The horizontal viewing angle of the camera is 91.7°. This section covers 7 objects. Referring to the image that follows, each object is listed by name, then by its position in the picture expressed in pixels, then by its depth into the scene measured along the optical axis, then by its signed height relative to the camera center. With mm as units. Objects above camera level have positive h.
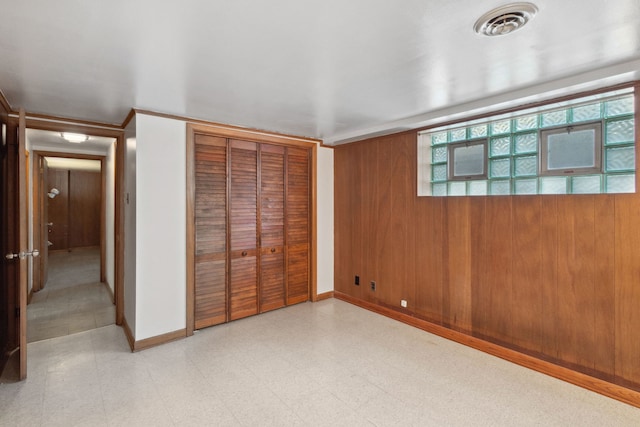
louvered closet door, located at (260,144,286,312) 3887 -212
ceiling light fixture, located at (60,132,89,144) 3423 +880
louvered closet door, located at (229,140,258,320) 3615 -224
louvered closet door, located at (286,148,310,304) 4156 -190
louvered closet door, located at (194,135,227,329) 3342 -214
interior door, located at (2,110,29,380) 2395 -297
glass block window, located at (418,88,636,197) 2271 +511
